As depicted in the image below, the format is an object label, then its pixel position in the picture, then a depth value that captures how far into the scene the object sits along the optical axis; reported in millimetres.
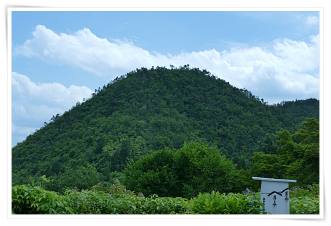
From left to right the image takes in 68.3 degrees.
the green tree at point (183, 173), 10820
